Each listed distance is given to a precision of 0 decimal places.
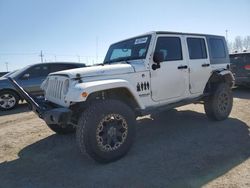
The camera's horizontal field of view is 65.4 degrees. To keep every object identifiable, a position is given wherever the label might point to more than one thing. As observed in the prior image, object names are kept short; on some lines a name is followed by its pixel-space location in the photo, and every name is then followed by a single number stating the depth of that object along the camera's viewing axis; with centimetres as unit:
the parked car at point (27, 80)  710
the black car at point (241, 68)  778
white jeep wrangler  299
